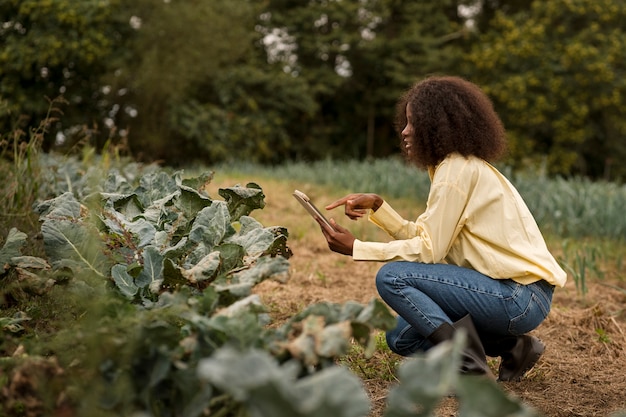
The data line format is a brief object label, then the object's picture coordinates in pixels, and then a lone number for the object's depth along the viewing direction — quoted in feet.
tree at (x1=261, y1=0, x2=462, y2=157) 61.21
